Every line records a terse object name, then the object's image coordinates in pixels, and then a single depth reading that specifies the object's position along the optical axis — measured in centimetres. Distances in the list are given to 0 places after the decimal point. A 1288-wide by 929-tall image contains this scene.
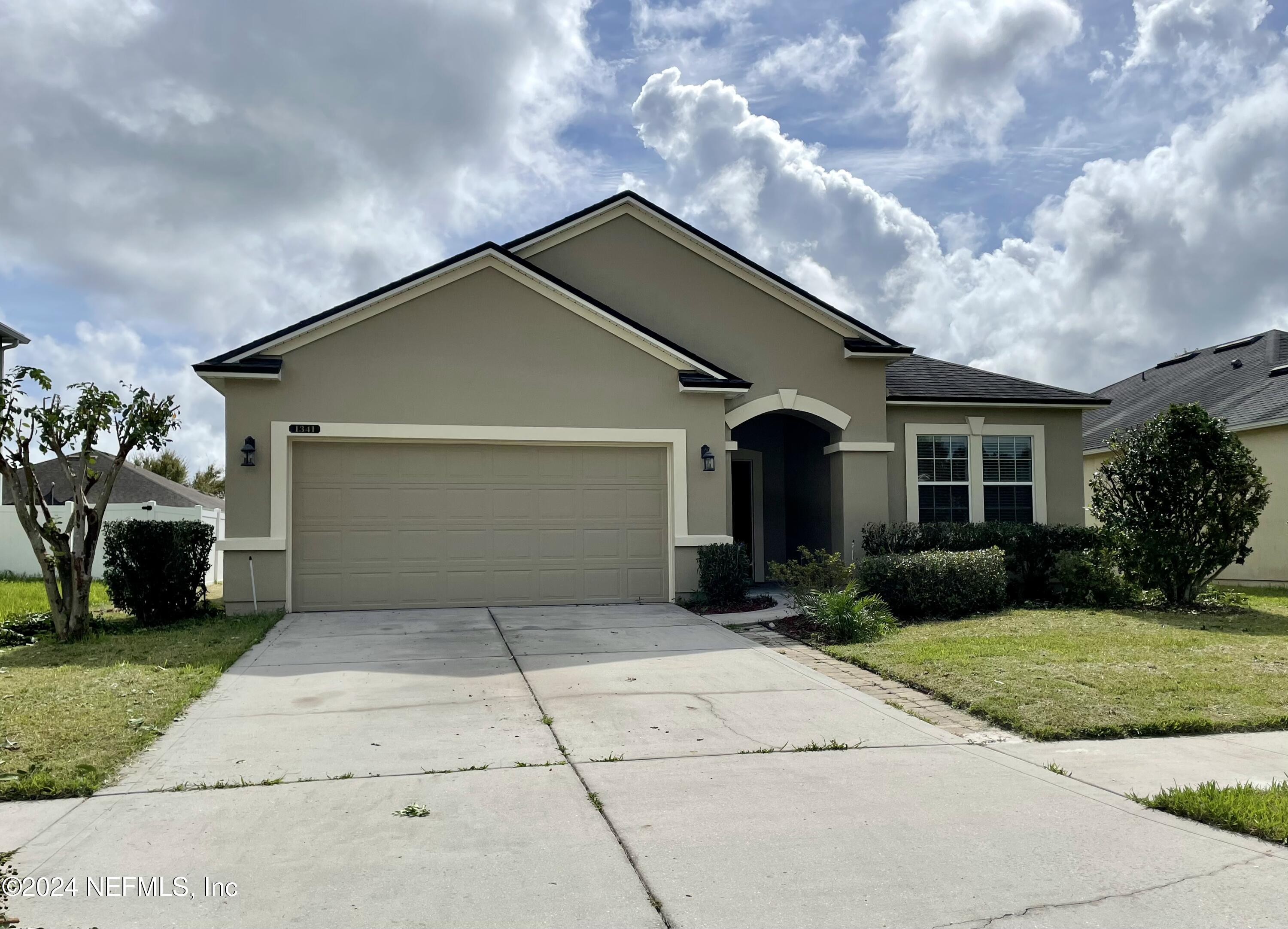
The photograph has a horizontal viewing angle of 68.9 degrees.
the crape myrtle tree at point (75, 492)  1070
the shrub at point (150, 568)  1205
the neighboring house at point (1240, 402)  1817
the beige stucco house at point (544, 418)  1262
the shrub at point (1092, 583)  1345
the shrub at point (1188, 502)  1285
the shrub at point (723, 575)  1306
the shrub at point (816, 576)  1188
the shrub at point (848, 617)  1051
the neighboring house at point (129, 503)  2105
